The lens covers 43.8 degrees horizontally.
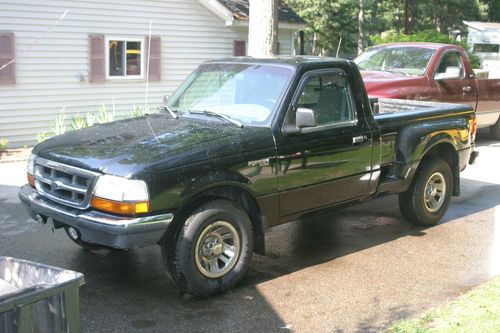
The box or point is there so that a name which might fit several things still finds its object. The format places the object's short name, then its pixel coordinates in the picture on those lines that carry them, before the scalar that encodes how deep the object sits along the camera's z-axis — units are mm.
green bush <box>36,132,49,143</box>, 12295
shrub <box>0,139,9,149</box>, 11938
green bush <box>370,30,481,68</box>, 20172
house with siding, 12875
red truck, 10664
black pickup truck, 4469
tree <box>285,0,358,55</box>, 31766
